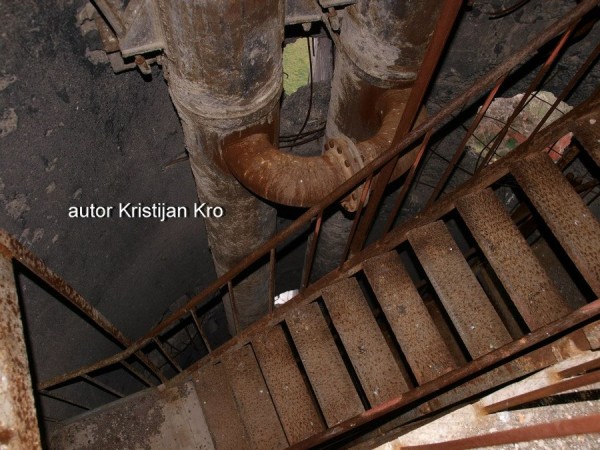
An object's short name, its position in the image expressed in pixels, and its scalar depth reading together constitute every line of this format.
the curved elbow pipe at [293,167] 3.41
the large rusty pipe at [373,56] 3.44
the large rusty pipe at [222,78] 2.78
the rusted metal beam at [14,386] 1.70
